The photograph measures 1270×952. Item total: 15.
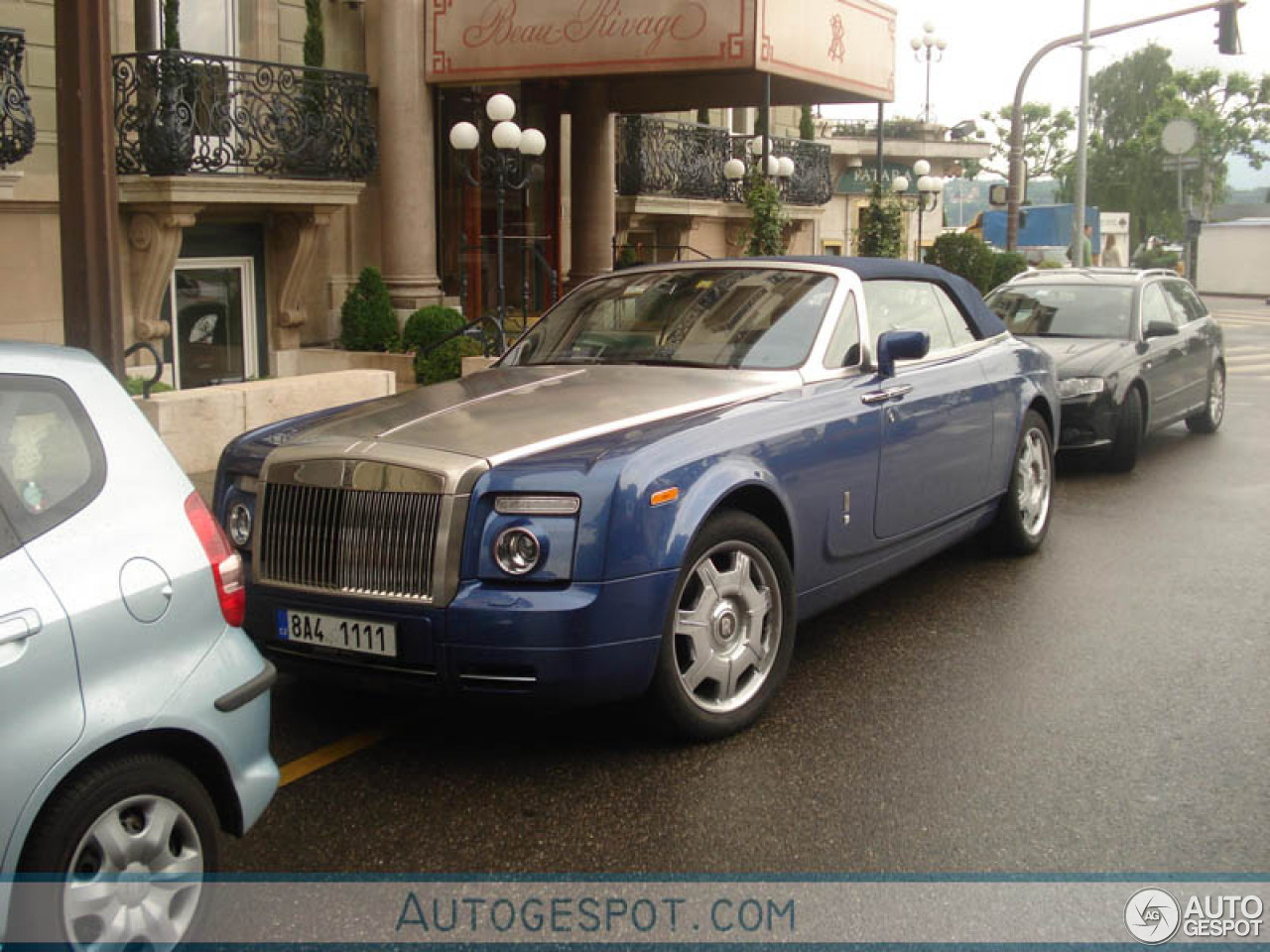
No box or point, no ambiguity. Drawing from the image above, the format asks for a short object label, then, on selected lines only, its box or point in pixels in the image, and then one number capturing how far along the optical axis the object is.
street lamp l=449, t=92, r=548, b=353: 15.22
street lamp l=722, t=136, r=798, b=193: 25.05
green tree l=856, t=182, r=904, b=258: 22.30
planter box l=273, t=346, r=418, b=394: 16.00
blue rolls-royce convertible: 4.65
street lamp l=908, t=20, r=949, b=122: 40.58
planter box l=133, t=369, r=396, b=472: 10.62
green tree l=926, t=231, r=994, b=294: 29.25
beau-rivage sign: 15.62
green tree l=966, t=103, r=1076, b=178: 100.31
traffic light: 24.41
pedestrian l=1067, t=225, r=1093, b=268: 31.52
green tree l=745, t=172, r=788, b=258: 16.67
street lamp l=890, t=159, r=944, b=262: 30.98
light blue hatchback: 2.97
